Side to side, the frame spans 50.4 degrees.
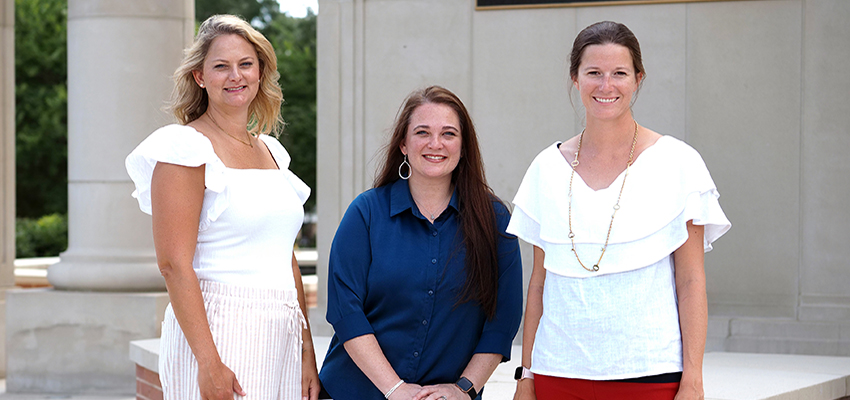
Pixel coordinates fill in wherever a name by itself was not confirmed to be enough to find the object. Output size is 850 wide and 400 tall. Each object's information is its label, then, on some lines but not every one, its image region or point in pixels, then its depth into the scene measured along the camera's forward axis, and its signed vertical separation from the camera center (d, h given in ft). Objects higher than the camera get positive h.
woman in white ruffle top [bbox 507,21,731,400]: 8.84 -0.56
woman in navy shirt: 10.26 -0.97
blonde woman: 9.42 -0.42
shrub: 68.08 -3.74
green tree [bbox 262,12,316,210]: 91.30 +9.19
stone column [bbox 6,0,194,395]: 25.45 -0.68
